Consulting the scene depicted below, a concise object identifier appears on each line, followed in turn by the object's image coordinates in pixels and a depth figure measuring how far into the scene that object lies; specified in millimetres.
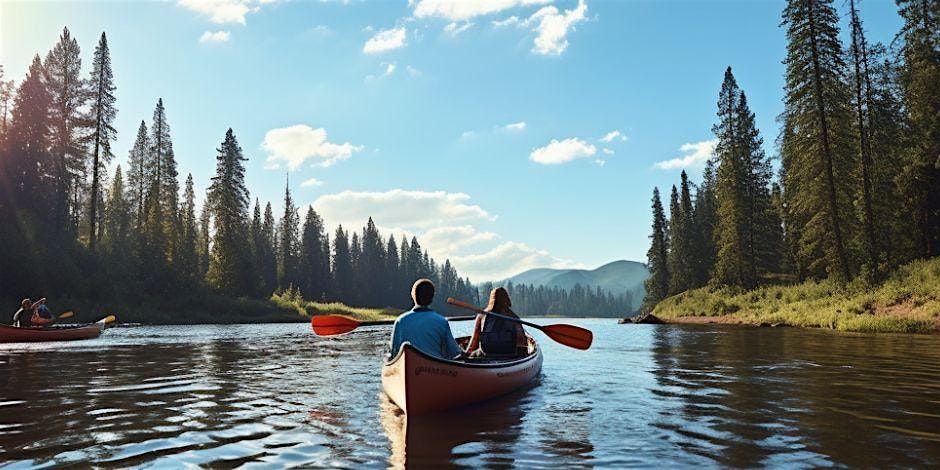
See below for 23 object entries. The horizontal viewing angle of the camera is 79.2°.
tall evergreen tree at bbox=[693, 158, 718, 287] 72875
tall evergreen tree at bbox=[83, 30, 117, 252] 49531
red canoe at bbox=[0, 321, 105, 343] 23000
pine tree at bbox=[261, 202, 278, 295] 93706
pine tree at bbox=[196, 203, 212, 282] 88188
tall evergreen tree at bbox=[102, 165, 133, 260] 66988
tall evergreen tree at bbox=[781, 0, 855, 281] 32969
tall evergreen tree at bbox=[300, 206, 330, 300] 97188
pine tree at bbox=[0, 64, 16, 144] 49000
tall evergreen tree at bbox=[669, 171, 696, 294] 74250
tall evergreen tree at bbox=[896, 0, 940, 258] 33781
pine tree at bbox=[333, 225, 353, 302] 114438
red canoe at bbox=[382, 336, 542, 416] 8234
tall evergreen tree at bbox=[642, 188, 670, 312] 81188
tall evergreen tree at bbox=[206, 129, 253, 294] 60406
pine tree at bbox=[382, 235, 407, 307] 132012
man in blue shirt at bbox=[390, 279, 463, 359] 9266
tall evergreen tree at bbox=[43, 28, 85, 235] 45812
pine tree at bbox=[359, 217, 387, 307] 125962
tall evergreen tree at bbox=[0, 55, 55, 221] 41375
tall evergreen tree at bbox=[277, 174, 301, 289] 94688
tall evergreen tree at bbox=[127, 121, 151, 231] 68312
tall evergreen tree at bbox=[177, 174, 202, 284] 54306
